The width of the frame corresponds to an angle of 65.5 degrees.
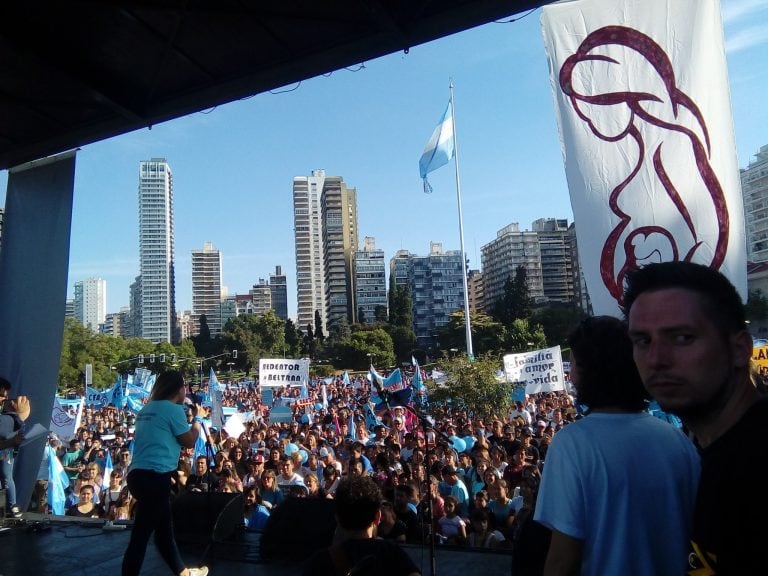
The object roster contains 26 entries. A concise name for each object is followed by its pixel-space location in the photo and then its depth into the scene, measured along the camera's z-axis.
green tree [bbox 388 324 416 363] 80.38
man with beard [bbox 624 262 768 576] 0.98
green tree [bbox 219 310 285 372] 72.88
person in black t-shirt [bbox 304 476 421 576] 1.90
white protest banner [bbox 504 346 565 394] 13.73
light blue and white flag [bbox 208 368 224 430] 12.16
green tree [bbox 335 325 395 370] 67.81
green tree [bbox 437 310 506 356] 63.47
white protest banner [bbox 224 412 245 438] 10.90
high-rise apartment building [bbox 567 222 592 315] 111.69
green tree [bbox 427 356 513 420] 18.75
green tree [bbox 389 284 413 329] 83.25
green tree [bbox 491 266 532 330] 72.06
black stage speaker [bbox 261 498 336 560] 4.22
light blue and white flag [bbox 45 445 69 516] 7.98
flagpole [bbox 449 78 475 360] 24.44
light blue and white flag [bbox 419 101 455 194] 20.02
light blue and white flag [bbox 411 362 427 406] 16.08
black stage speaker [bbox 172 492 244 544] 4.61
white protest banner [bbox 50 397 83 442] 12.60
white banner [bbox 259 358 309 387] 15.28
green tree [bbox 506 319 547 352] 57.03
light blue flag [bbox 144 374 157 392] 21.82
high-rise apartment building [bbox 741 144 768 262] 112.12
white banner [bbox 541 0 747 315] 2.92
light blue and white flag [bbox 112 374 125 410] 18.77
